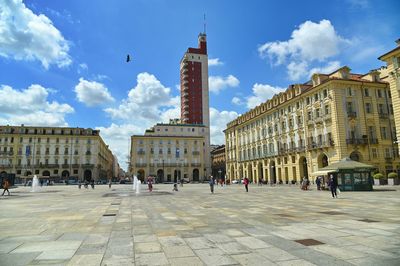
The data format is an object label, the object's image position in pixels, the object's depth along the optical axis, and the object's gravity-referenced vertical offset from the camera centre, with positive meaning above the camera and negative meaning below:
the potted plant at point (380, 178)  36.28 -0.80
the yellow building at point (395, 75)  28.02 +9.68
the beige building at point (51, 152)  80.81 +7.73
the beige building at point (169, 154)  86.94 +7.02
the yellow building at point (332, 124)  42.12 +7.89
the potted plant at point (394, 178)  34.63 -0.73
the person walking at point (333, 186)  21.17 -0.99
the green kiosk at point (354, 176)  27.69 -0.32
